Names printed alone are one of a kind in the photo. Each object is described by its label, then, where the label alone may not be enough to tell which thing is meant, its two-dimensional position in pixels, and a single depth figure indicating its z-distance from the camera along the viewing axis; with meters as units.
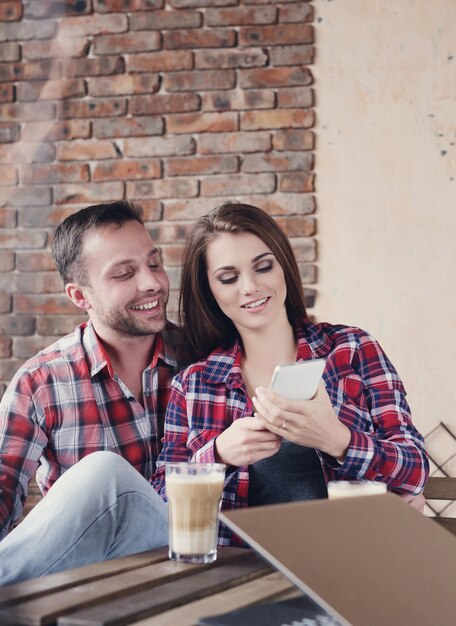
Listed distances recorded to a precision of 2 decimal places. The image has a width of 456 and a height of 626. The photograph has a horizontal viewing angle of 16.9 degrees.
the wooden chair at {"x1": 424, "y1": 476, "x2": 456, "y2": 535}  3.96
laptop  1.96
